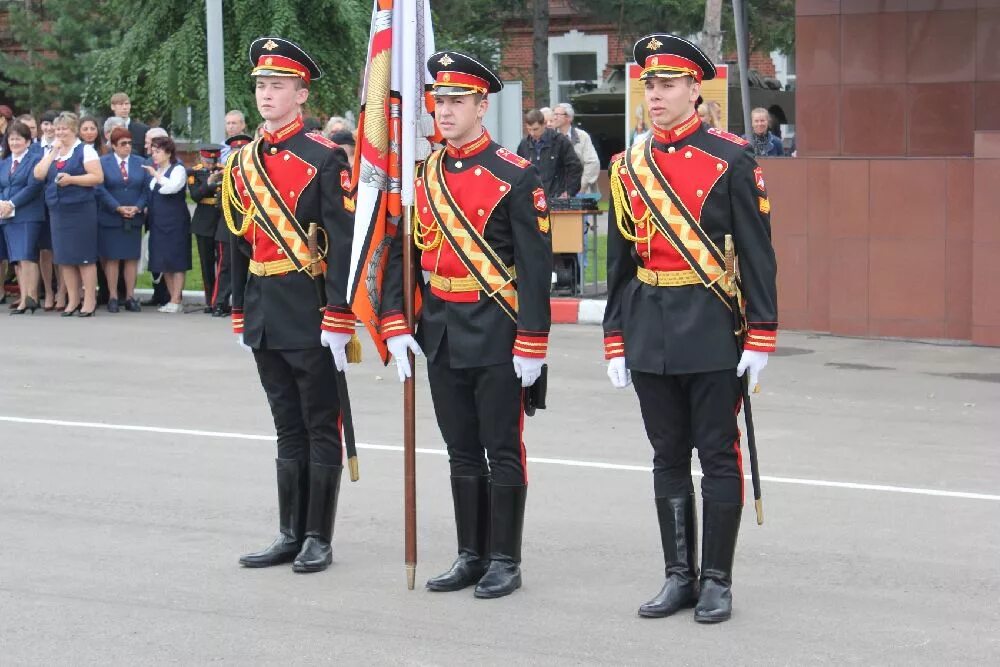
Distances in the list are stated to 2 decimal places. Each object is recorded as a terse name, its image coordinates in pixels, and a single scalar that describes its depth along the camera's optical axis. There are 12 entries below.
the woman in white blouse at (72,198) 16.53
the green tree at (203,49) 19.97
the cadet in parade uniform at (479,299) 6.27
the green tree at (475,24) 29.22
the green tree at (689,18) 28.14
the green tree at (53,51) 29.73
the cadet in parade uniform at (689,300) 5.99
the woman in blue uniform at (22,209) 16.86
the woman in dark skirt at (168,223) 16.86
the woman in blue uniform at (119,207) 16.80
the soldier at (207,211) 16.41
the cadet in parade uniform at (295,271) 6.72
